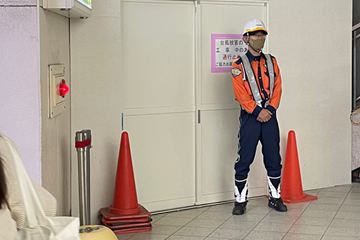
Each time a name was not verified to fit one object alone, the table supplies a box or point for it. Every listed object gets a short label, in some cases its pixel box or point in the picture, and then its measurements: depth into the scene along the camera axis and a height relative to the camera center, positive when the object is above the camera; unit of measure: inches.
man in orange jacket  207.2 -3.9
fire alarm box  130.3 +1.3
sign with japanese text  220.5 +17.2
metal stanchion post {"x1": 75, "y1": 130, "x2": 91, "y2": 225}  157.6 -21.2
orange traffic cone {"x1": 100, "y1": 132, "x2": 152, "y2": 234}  184.7 -36.6
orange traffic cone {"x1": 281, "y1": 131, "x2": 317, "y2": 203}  229.1 -33.4
